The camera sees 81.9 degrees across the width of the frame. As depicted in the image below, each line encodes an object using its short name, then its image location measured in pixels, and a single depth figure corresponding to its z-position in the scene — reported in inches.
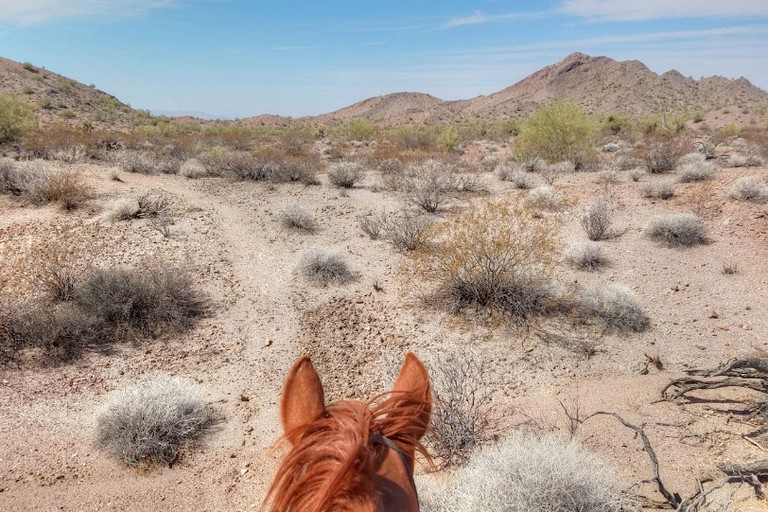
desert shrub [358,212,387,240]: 410.6
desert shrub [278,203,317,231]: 434.6
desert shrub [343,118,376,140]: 1406.3
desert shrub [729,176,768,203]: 408.2
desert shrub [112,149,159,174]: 645.9
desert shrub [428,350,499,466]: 172.7
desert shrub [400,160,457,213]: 493.7
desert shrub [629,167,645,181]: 566.6
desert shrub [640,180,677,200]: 466.9
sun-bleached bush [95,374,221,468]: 176.2
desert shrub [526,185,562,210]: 471.1
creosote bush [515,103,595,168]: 711.7
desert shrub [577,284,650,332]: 257.4
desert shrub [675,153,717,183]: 507.8
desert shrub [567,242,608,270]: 337.1
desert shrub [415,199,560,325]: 271.3
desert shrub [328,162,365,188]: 603.2
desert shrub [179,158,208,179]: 661.3
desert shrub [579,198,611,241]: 381.4
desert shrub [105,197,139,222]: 424.5
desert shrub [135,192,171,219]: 445.4
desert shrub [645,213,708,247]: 357.7
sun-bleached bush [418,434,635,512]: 123.4
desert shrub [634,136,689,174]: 594.2
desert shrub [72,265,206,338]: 269.4
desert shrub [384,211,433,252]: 375.6
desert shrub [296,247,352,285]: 332.5
